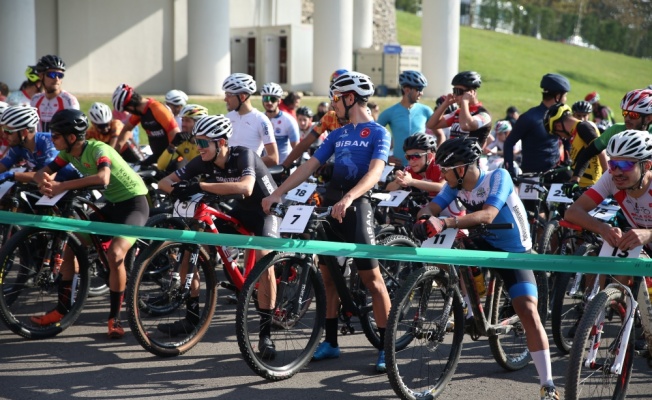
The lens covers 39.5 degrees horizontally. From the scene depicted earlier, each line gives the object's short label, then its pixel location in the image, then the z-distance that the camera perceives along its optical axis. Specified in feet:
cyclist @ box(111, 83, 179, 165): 35.09
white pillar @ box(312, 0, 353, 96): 104.12
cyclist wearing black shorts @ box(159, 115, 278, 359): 23.63
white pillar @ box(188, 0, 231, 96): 97.66
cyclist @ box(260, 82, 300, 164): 39.32
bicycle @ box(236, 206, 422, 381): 20.63
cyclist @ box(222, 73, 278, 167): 32.32
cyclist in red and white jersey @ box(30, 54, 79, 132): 36.22
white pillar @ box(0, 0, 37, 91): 78.84
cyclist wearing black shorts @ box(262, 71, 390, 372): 21.95
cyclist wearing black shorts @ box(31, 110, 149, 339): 24.67
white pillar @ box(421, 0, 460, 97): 112.78
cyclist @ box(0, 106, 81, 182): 27.35
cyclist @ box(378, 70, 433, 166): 35.65
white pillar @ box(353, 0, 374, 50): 129.90
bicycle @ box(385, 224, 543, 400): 19.33
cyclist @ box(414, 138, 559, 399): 18.88
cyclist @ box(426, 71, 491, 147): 32.48
